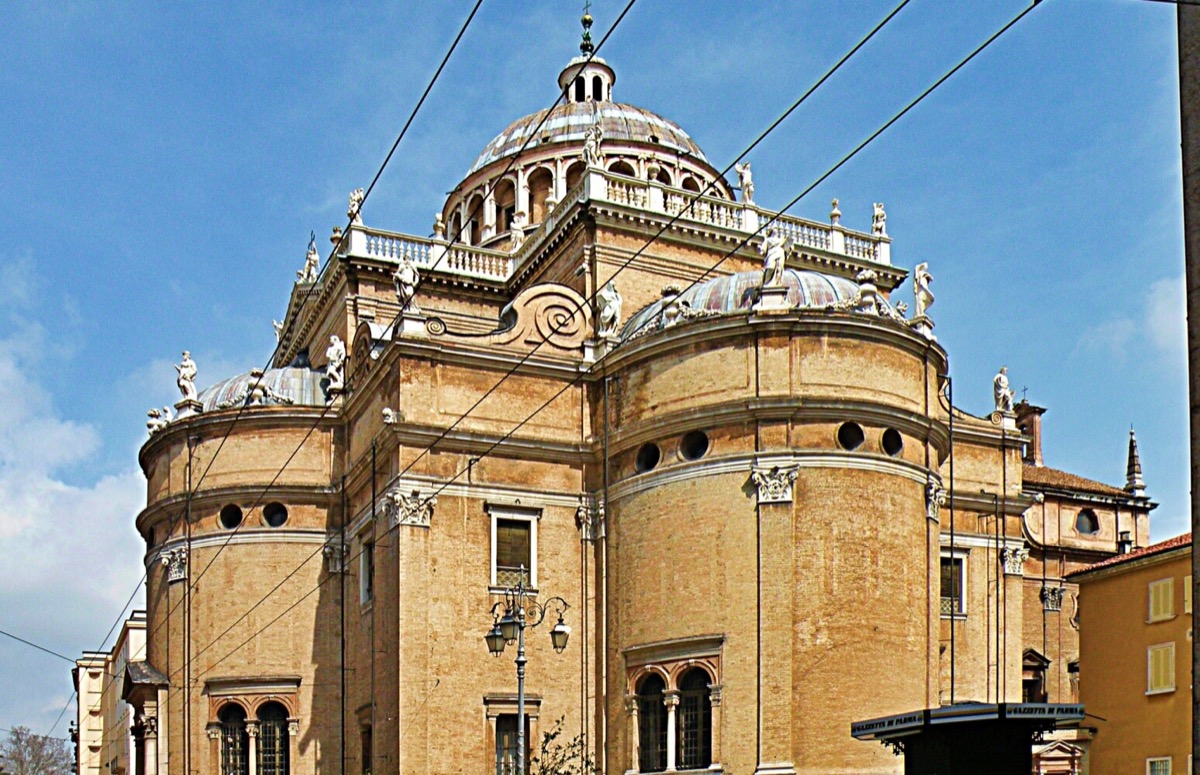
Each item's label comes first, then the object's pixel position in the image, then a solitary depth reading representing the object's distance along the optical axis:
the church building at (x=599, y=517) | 28.92
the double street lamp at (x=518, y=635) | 21.62
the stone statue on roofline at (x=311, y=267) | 45.00
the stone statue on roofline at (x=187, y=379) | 37.28
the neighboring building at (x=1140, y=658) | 30.36
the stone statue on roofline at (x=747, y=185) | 38.66
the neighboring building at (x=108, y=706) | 50.66
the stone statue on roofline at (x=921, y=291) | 32.47
